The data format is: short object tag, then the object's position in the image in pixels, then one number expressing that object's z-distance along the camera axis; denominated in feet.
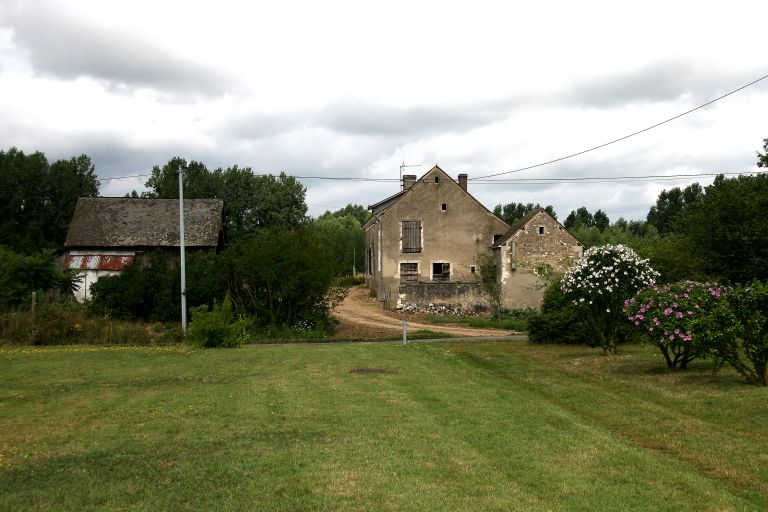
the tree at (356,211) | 475.31
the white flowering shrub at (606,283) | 59.06
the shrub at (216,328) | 75.05
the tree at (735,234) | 94.12
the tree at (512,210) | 371.35
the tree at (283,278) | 96.99
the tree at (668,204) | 339.36
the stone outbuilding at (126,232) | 137.08
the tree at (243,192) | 205.36
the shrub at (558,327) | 78.95
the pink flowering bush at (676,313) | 43.24
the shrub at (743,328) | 39.99
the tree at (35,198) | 206.98
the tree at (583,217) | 381.38
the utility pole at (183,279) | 91.30
